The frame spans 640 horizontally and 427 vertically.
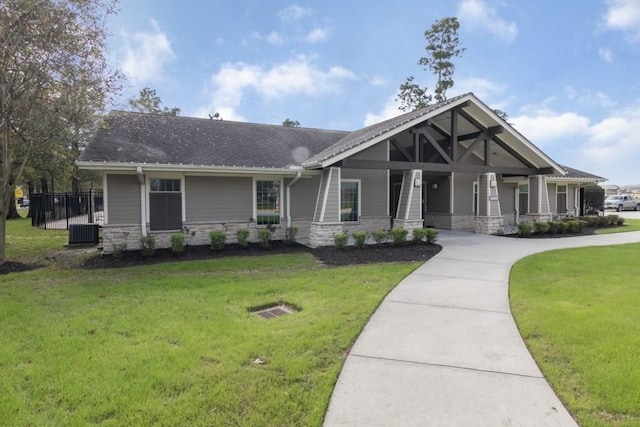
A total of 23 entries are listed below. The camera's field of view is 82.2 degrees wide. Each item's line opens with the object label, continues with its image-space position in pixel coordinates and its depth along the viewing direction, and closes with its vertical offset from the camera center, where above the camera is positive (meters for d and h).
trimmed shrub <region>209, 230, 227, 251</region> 10.70 -0.97
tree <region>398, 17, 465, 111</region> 29.66 +12.07
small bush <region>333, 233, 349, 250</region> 10.48 -0.99
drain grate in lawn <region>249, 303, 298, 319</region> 5.14 -1.52
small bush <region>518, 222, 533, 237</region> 13.69 -0.93
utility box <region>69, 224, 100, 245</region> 12.36 -0.90
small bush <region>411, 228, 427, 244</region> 11.37 -0.91
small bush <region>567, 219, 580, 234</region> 14.84 -0.94
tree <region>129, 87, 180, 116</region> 32.25 +10.02
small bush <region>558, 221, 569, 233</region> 14.65 -0.89
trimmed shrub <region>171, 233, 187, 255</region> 10.19 -1.01
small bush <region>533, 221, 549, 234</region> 14.18 -0.89
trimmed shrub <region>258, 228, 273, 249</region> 11.31 -0.96
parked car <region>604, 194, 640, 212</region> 34.22 +0.04
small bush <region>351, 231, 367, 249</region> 10.77 -0.96
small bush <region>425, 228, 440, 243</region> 11.41 -0.92
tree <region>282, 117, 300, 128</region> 54.62 +12.62
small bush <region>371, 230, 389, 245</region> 11.21 -0.94
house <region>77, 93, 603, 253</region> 10.76 +1.05
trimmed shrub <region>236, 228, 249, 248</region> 11.12 -0.93
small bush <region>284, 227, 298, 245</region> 11.95 -0.95
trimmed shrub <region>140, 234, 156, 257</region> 10.07 -1.08
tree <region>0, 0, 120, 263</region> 8.41 +3.35
